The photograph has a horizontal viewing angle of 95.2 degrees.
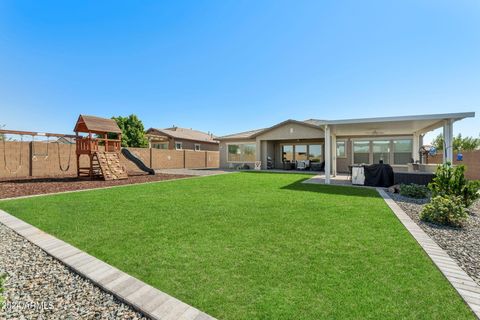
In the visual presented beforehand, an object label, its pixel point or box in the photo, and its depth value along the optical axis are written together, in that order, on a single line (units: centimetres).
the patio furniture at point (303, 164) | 1809
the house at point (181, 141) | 2659
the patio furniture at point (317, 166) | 1758
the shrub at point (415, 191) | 698
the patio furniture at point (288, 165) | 1920
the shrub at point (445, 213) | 428
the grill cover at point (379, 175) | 923
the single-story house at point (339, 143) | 963
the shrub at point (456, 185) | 538
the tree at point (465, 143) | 2648
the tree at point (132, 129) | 2606
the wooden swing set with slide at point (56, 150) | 1183
